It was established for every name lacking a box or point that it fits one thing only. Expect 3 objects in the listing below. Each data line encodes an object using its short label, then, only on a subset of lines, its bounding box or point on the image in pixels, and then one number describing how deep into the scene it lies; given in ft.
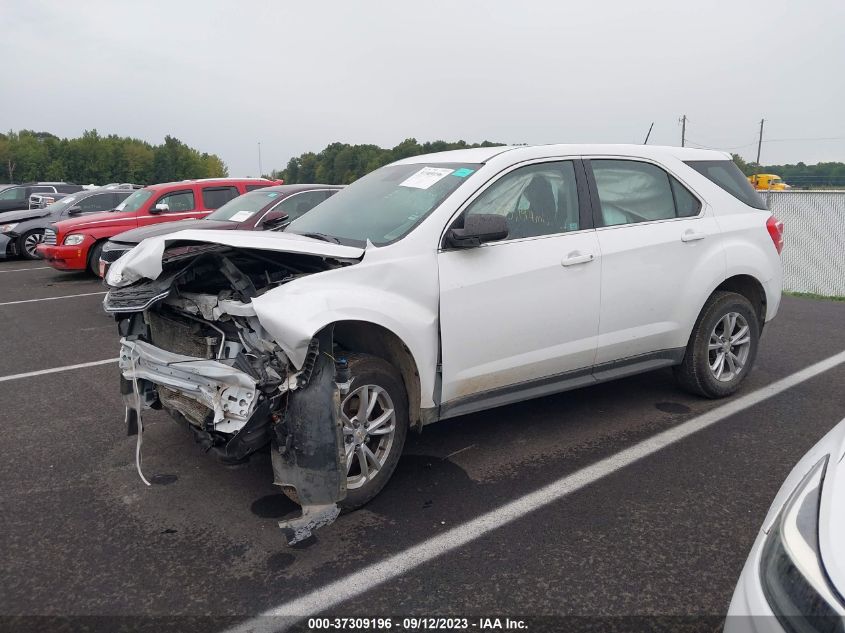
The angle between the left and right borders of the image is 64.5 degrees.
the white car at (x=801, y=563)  5.11
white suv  10.49
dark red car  27.98
